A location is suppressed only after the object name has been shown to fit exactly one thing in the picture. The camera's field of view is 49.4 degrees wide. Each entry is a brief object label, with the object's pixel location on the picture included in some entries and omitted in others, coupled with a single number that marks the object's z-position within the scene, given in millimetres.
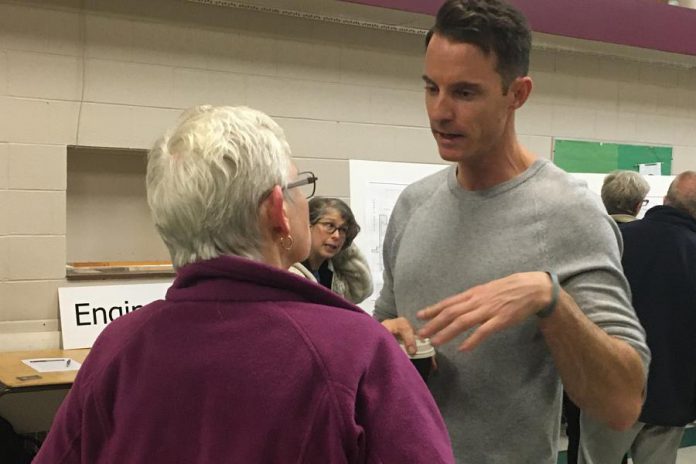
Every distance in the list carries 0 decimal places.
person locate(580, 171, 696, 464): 3229
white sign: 3566
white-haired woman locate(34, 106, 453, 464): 941
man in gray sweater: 1250
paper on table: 3143
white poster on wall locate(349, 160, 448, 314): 4230
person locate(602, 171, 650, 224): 3668
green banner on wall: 4953
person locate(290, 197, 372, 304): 3818
